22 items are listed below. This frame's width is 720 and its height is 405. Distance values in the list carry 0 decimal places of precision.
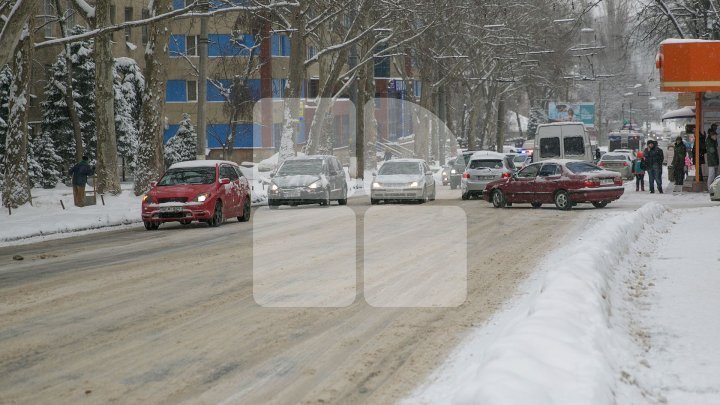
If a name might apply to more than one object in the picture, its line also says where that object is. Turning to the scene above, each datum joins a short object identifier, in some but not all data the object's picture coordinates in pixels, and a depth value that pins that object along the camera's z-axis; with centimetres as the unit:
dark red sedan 3025
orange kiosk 3488
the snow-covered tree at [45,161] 5387
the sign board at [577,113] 11924
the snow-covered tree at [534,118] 12564
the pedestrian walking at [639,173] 4124
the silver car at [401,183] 3491
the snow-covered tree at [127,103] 6078
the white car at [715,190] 3234
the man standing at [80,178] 3322
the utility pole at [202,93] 3575
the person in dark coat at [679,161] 3766
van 4078
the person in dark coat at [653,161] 3819
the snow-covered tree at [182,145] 6325
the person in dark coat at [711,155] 3562
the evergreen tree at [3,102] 5188
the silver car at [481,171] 3747
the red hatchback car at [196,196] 2498
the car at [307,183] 3297
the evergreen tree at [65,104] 5631
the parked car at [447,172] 5472
